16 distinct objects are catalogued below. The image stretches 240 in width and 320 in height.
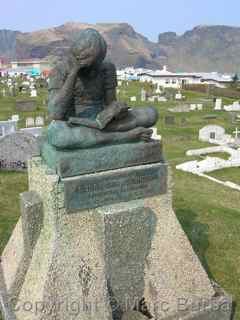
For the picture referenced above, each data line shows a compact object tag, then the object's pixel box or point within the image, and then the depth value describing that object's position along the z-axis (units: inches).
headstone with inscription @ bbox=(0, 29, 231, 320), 148.9
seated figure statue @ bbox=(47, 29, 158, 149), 147.2
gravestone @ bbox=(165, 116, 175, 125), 901.2
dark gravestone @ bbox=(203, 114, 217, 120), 1008.9
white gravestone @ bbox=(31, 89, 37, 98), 1427.9
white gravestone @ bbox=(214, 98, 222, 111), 1187.3
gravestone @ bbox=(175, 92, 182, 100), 1430.5
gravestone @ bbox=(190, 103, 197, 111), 1152.2
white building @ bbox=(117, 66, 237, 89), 2522.1
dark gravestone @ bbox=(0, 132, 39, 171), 412.5
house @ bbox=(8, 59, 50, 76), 3191.4
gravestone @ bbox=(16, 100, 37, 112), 1073.5
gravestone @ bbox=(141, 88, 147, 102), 1349.7
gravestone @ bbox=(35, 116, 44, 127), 844.0
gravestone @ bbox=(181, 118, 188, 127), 893.5
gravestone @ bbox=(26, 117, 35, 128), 833.5
